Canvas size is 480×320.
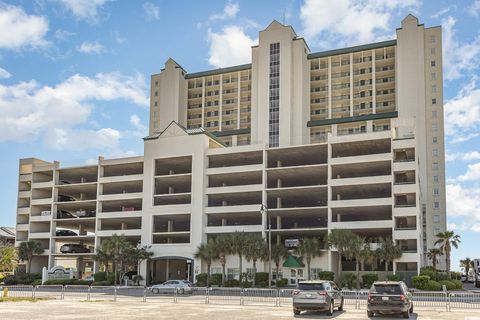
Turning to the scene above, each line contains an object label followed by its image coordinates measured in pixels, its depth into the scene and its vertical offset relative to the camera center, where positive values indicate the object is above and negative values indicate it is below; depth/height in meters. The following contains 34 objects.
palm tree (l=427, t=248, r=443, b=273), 90.13 -1.72
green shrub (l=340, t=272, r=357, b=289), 67.31 -4.78
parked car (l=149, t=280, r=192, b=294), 59.22 -5.08
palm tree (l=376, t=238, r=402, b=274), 67.94 -1.16
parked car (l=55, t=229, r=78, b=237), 94.57 +0.75
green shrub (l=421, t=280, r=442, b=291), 61.25 -4.82
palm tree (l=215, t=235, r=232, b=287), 73.25 -1.12
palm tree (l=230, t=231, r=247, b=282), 72.19 -0.68
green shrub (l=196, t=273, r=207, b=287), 74.75 -5.34
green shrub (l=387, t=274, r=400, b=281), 65.81 -4.17
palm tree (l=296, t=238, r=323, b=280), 71.50 -1.20
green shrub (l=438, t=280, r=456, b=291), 62.52 -4.72
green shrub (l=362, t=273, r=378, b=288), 67.62 -4.53
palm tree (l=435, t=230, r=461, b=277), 86.38 +0.18
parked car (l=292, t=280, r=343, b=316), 31.00 -3.13
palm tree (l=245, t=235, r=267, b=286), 71.91 -1.05
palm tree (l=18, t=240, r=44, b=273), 92.62 -2.13
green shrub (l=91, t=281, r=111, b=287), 78.50 -6.33
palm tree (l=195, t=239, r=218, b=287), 74.19 -1.88
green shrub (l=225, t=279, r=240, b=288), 72.81 -5.65
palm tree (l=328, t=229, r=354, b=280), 67.38 +0.23
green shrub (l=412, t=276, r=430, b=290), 62.41 -4.41
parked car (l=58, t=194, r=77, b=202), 96.38 +6.77
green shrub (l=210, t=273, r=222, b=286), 74.75 -5.36
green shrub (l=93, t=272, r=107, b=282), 82.11 -5.67
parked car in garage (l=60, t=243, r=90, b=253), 92.12 -1.72
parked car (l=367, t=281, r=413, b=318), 29.23 -3.00
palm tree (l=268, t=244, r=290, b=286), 74.50 -1.71
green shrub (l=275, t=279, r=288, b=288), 70.50 -5.40
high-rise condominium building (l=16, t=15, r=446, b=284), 75.75 +11.09
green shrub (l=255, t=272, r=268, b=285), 72.94 -4.82
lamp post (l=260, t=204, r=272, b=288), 61.67 -4.38
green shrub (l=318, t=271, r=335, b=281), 69.69 -4.25
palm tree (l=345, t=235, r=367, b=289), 66.75 -0.95
